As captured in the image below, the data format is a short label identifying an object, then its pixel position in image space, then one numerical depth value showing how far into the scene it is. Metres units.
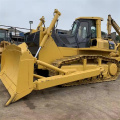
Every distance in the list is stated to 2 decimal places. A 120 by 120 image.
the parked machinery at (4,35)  12.20
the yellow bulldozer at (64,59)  3.53
